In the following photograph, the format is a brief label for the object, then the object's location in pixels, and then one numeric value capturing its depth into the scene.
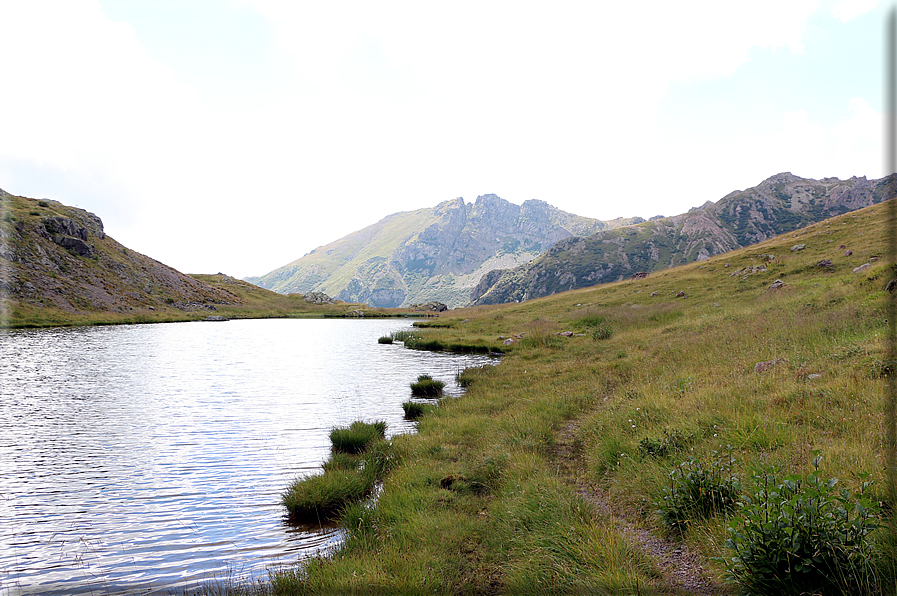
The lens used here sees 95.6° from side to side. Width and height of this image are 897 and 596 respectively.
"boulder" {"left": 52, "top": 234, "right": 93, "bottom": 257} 108.15
